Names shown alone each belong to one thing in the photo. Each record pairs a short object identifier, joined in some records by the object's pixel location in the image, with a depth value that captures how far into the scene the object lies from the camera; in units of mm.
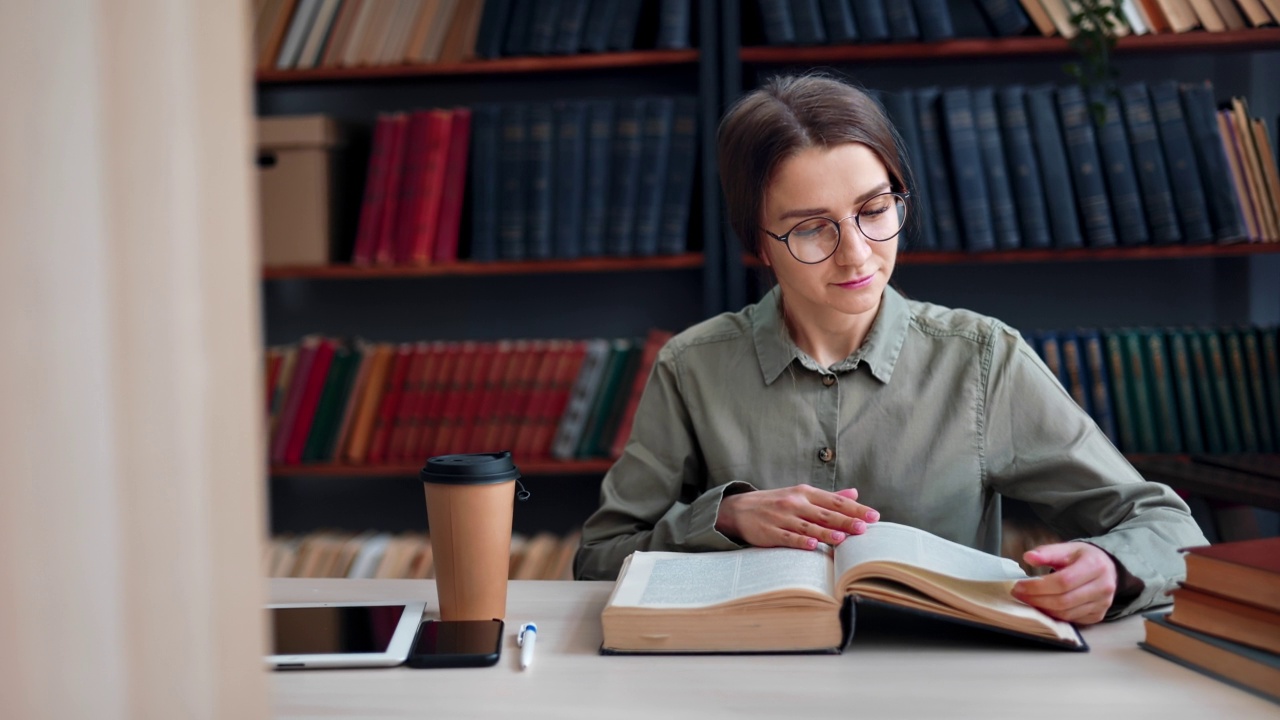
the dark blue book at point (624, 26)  2287
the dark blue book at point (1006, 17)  2188
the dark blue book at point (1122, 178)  2164
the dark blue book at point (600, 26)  2289
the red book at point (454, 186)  2342
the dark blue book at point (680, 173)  2271
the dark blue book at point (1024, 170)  2178
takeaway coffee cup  970
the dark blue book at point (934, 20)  2180
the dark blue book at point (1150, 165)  2162
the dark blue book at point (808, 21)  2197
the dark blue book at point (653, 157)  2273
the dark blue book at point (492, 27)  2316
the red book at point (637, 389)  2316
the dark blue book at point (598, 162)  2287
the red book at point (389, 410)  2391
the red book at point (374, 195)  2361
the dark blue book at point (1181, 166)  2160
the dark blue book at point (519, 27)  2322
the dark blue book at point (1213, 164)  2148
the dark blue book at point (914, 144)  2191
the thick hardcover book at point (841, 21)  2186
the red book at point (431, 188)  2334
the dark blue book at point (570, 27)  2289
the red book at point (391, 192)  2361
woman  1278
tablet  912
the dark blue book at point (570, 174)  2289
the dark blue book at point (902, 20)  2184
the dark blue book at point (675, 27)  2264
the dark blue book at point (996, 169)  2186
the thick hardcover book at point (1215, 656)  795
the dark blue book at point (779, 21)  2205
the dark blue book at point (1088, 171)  2166
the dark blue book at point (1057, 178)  2174
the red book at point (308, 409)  2412
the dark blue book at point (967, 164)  2182
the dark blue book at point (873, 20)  2186
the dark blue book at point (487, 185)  2316
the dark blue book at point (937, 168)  2203
